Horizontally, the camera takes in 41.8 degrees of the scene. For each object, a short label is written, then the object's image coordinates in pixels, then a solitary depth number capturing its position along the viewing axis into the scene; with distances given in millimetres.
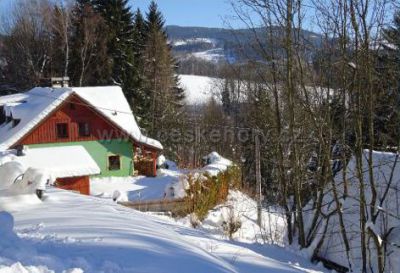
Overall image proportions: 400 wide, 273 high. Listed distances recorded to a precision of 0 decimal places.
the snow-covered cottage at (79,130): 26094
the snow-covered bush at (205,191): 18281
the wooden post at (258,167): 16859
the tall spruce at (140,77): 35500
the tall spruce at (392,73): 8641
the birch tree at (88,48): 34184
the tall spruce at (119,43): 35031
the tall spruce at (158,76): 38094
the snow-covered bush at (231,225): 14211
